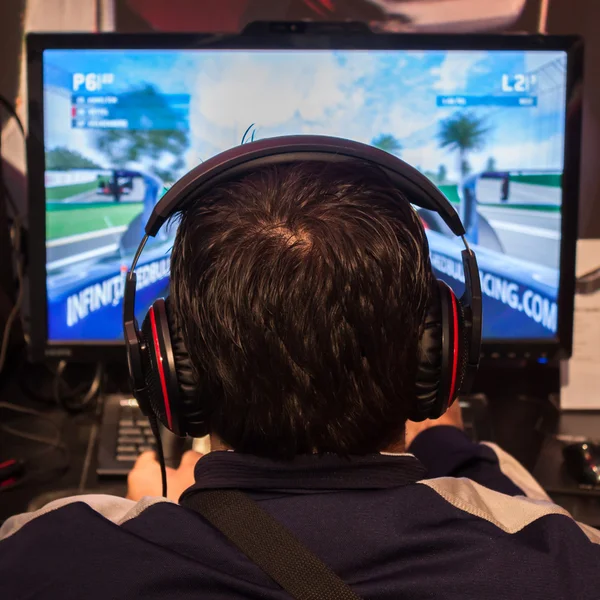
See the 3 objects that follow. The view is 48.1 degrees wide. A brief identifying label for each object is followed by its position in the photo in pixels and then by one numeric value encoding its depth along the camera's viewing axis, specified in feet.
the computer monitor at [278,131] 3.23
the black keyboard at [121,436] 3.06
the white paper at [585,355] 3.75
